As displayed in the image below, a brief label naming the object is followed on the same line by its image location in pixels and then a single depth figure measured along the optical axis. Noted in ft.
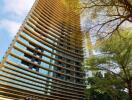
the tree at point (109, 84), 23.90
